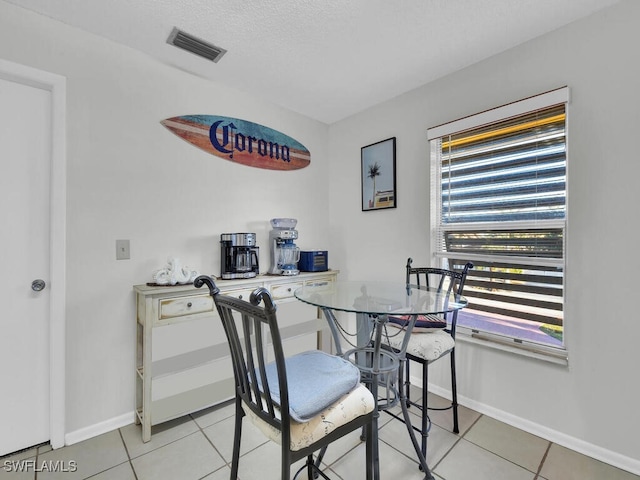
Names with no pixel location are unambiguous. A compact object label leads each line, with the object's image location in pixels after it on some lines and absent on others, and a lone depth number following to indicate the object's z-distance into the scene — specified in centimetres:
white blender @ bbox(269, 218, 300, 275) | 275
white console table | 192
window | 190
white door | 174
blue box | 291
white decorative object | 207
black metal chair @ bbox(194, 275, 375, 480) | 101
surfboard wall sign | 239
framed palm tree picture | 279
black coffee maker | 243
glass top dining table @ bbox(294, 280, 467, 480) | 142
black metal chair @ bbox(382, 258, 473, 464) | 171
